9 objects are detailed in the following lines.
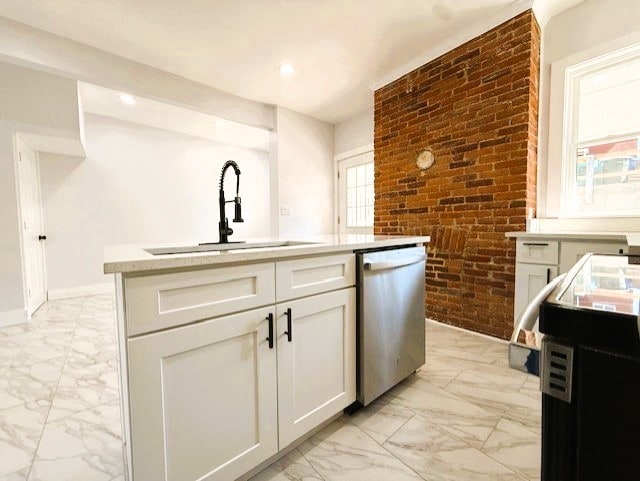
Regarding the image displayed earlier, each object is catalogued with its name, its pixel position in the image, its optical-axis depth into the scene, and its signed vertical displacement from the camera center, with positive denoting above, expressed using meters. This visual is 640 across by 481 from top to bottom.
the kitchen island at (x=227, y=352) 0.83 -0.44
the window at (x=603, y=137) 2.28 +0.67
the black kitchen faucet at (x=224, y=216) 1.55 +0.05
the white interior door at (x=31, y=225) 3.25 +0.03
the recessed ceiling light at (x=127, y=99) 3.72 +1.64
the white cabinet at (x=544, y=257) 1.94 -0.26
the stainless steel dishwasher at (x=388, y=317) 1.47 -0.51
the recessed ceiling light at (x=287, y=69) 3.22 +1.73
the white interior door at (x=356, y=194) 4.57 +0.47
